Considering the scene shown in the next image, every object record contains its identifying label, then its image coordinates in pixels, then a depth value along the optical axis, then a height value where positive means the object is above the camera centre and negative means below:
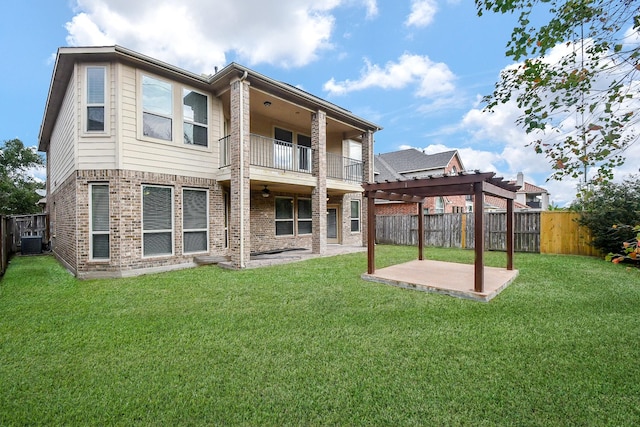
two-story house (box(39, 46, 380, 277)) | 7.36 +1.58
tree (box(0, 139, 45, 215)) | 21.05 +2.87
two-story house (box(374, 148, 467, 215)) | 20.06 +3.55
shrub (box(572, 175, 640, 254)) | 9.17 +0.06
